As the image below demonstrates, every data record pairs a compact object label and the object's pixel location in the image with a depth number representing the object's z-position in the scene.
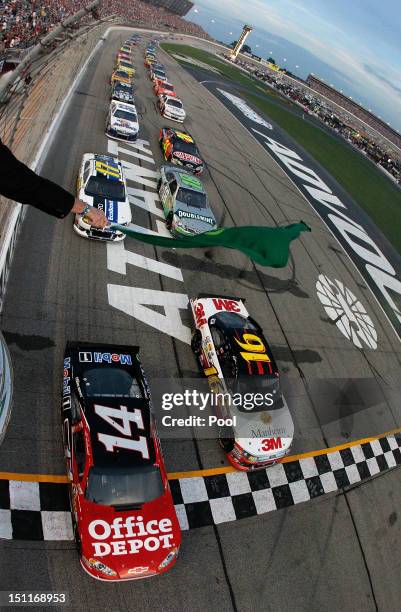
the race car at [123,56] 34.29
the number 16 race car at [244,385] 7.93
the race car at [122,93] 22.58
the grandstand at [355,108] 69.62
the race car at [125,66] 29.09
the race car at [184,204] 13.73
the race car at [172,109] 25.09
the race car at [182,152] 18.45
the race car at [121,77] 25.76
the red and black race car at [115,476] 5.73
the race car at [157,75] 31.22
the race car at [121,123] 19.05
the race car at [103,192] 12.00
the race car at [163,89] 27.60
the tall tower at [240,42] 73.36
